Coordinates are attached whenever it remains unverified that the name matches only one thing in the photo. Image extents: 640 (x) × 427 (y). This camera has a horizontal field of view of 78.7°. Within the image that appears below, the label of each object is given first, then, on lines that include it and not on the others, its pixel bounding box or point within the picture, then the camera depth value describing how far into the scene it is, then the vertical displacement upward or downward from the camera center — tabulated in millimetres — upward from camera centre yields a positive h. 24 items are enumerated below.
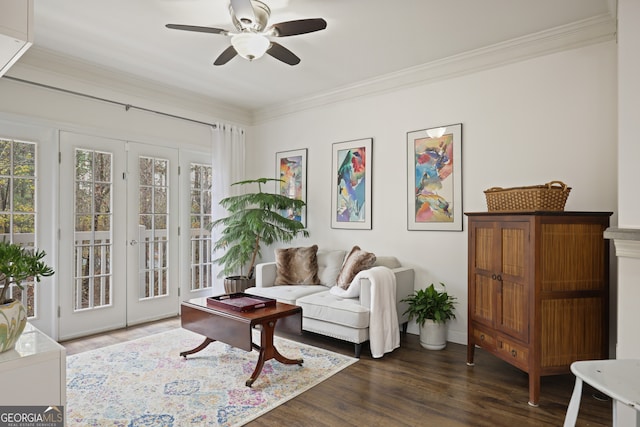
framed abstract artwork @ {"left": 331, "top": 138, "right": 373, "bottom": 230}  4457 +347
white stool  1304 -590
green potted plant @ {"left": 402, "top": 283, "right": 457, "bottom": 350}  3568 -931
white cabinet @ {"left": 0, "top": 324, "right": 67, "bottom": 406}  1126 -477
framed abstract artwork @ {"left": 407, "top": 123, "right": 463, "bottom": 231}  3797 +355
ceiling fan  2513 +1237
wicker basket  2715 +115
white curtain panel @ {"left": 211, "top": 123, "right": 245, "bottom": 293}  5070 +607
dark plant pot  4538 -828
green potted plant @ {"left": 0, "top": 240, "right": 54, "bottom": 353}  1169 -212
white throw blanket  3312 -837
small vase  1161 -336
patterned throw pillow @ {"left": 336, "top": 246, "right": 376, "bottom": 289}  3814 -513
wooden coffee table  2777 -846
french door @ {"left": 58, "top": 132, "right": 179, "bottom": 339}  3918 -227
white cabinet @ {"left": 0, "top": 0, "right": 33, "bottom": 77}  1258 +618
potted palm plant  4590 -193
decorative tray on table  2967 -716
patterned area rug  2379 -1231
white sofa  3352 -810
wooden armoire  2561 -520
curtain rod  3571 +1193
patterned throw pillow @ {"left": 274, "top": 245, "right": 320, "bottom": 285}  4402 -605
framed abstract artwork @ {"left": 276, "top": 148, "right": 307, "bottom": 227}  5078 +488
